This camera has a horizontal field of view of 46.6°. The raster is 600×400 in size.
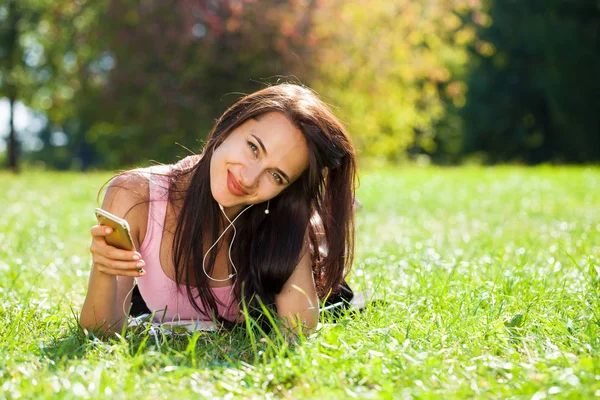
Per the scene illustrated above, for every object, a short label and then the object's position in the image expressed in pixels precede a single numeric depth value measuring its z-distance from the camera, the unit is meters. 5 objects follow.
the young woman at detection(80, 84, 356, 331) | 3.21
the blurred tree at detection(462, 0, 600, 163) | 20.28
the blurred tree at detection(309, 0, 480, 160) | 16.95
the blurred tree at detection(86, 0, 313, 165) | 16.27
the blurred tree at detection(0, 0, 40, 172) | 21.31
